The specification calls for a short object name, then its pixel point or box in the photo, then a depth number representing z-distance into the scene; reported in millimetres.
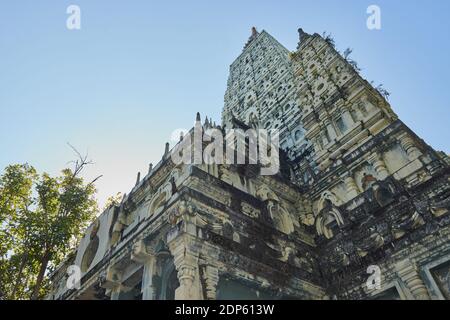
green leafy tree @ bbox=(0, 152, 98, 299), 20547
